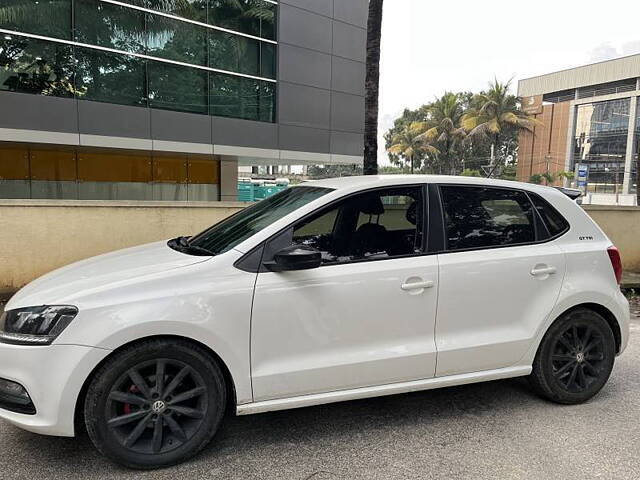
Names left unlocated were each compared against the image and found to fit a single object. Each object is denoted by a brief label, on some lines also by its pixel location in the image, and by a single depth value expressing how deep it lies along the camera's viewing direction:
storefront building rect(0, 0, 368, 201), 14.27
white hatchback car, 2.72
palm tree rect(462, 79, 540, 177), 48.41
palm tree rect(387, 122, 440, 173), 57.72
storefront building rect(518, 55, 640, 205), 53.38
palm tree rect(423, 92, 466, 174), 53.44
